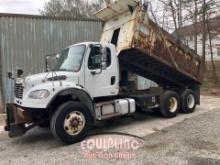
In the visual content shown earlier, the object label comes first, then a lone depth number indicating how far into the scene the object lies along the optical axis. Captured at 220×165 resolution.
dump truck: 4.09
